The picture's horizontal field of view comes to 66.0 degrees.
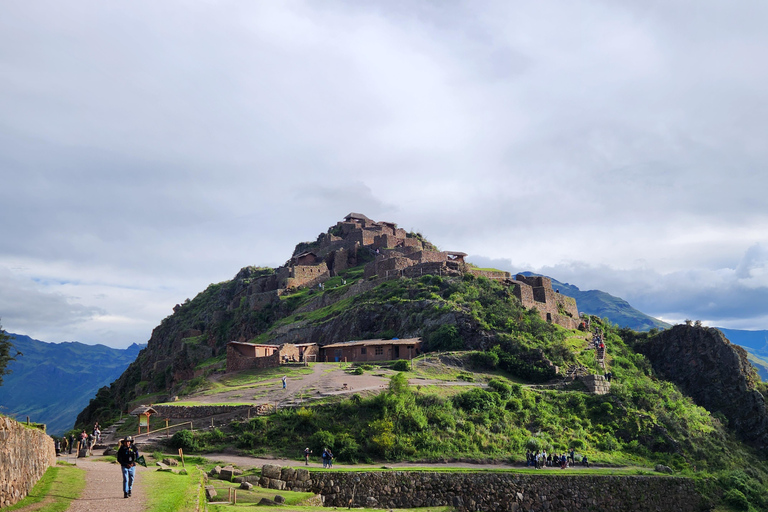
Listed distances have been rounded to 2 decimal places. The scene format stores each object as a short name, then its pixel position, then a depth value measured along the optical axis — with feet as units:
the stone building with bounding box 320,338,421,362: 196.13
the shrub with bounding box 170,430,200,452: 122.72
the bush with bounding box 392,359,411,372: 177.58
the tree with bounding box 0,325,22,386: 110.01
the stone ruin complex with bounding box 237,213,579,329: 253.65
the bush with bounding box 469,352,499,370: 187.73
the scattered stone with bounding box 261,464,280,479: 101.81
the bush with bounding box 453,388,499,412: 149.48
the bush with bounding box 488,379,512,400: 159.94
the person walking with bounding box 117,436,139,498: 59.82
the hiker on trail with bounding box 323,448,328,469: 114.73
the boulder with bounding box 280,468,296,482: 103.04
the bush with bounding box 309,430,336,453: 125.29
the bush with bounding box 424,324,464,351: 198.70
